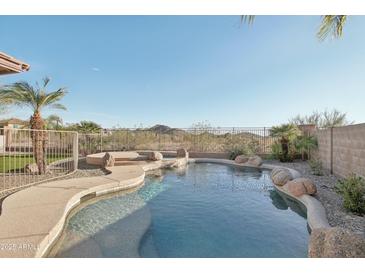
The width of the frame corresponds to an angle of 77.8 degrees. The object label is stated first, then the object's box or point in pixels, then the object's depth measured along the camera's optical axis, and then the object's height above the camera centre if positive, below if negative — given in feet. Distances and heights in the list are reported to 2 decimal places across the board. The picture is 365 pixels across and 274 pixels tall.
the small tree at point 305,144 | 38.42 -0.88
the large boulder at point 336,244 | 8.18 -3.95
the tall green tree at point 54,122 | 53.93 +3.84
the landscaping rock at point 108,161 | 34.45 -3.55
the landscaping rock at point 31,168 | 27.91 -3.92
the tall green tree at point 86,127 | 55.36 +2.62
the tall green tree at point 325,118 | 54.65 +5.47
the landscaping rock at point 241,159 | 43.55 -3.95
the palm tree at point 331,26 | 10.93 +5.64
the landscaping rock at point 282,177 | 25.04 -4.34
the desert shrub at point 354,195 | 15.35 -3.90
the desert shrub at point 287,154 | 42.88 -2.68
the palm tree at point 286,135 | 42.73 +0.75
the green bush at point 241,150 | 47.75 -2.52
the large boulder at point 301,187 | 20.25 -4.44
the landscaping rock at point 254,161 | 41.09 -4.07
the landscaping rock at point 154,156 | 41.60 -3.35
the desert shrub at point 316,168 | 29.47 -3.85
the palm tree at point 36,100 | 26.89 +4.55
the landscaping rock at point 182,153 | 48.49 -3.20
